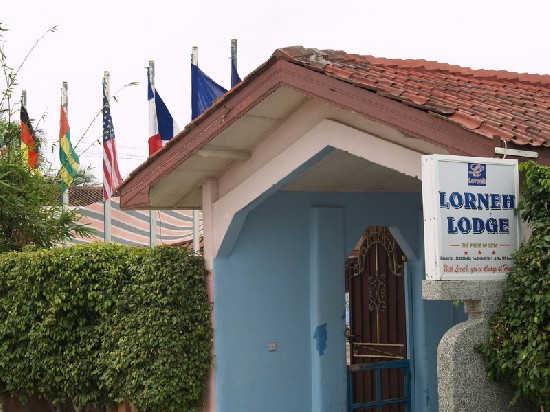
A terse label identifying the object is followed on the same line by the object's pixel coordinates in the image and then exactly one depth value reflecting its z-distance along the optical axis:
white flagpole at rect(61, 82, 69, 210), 19.77
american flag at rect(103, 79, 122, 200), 18.06
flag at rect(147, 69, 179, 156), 18.25
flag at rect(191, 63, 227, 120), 17.17
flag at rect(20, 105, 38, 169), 13.79
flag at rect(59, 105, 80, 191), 16.95
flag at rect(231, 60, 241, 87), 17.27
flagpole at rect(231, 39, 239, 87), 17.27
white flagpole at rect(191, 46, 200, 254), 19.25
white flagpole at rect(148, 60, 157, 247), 19.73
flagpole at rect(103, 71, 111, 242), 19.99
